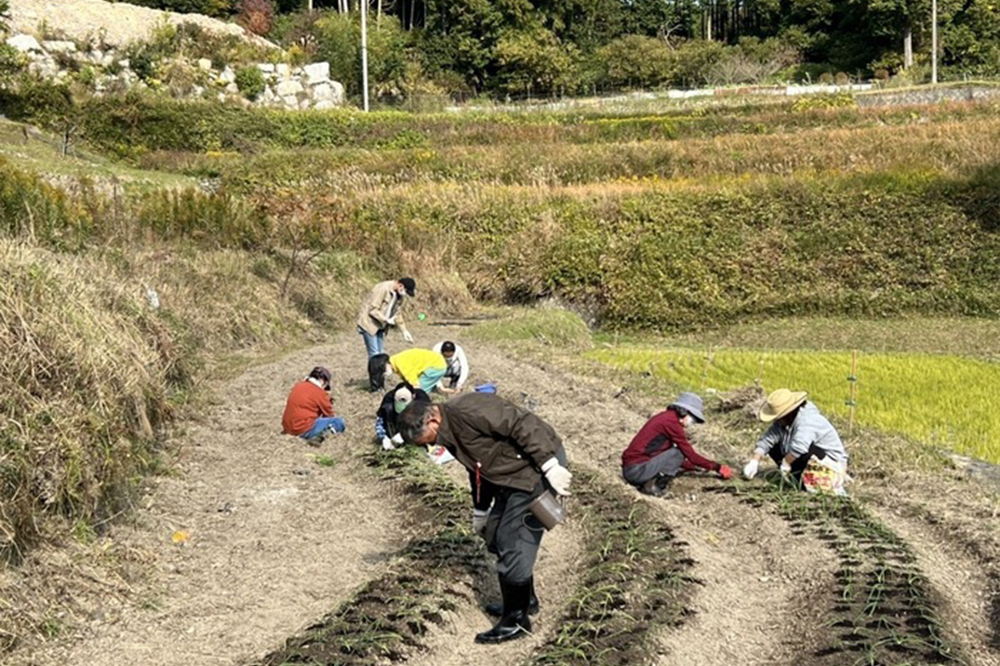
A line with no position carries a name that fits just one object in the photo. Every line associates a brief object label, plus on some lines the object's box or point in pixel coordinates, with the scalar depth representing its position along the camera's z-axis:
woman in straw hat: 8.54
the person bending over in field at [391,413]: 9.59
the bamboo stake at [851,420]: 10.45
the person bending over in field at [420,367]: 9.84
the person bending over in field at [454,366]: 11.27
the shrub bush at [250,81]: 40.72
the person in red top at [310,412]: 10.59
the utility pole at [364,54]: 43.09
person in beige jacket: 12.97
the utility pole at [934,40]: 50.05
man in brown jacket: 5.59
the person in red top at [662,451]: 8.76
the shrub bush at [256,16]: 50.34
